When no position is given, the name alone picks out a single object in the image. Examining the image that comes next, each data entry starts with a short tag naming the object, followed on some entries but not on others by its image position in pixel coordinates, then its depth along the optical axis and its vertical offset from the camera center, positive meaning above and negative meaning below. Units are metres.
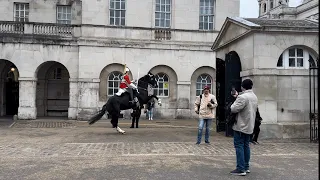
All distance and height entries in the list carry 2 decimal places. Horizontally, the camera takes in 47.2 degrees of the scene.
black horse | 14.84 -0.35
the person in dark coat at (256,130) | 11.70 -1.21
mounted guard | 15.25 +0.19
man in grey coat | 7.43 -0.65
